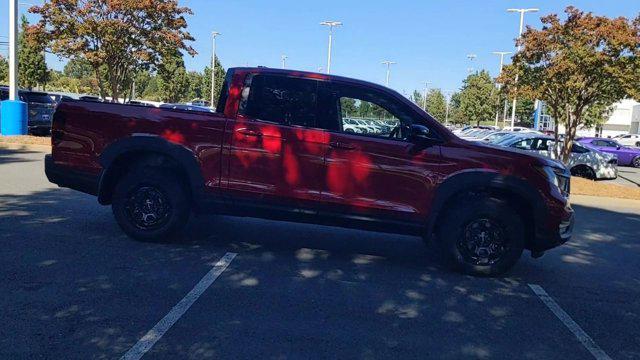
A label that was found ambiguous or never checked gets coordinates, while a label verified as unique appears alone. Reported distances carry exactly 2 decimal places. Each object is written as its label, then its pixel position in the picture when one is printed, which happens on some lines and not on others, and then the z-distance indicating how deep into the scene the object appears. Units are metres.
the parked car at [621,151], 25.05
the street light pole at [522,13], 40.28
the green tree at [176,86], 54.00
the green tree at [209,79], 65.06
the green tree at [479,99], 60.62
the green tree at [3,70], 62.25
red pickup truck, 5.54
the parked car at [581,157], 17.80
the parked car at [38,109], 19.72
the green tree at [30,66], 43.19
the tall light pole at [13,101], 16.66
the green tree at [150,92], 83.31
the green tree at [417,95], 127.94
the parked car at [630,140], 39.00
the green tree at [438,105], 96.31
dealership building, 75.86
